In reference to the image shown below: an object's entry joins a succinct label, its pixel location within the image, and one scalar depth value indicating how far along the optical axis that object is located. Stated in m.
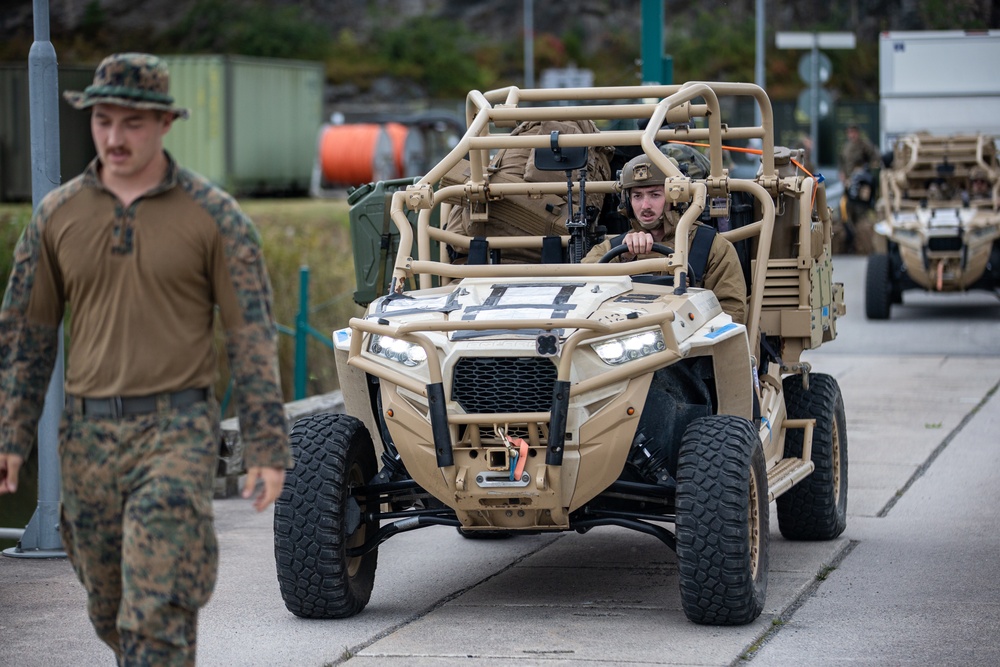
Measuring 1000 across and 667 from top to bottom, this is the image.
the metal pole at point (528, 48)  53.84
